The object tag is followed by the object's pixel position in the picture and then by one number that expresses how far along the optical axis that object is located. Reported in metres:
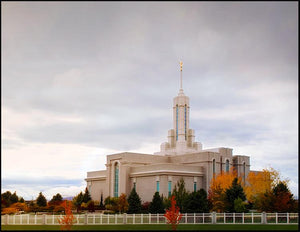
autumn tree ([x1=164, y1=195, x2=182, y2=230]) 28.50
